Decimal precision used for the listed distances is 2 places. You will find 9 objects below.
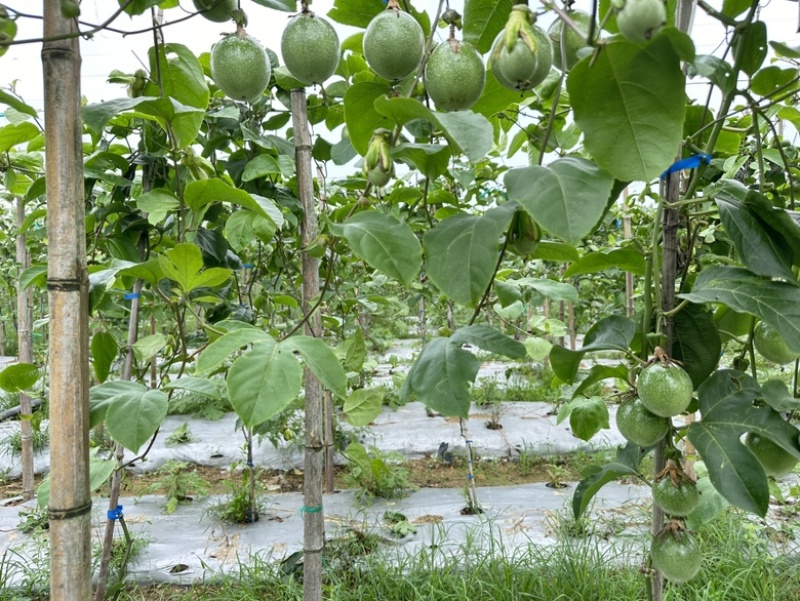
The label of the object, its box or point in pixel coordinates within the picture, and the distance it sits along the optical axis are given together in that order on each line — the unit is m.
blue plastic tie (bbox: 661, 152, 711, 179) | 0.83
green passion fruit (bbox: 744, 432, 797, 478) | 0.90
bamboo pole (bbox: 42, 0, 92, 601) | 0.77
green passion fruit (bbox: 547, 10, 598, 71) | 0.71
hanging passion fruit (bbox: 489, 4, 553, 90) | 0.57
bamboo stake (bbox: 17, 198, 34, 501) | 3.51
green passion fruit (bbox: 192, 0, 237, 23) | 0.82
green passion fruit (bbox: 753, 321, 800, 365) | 0.87
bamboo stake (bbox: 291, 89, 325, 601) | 1.20
